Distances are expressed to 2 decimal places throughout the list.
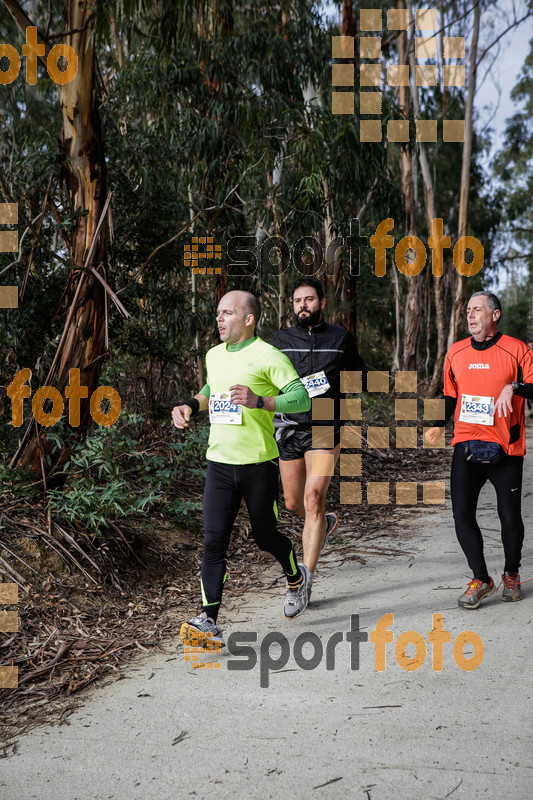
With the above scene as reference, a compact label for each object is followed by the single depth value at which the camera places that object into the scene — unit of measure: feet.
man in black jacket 17.03
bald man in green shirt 13.85
